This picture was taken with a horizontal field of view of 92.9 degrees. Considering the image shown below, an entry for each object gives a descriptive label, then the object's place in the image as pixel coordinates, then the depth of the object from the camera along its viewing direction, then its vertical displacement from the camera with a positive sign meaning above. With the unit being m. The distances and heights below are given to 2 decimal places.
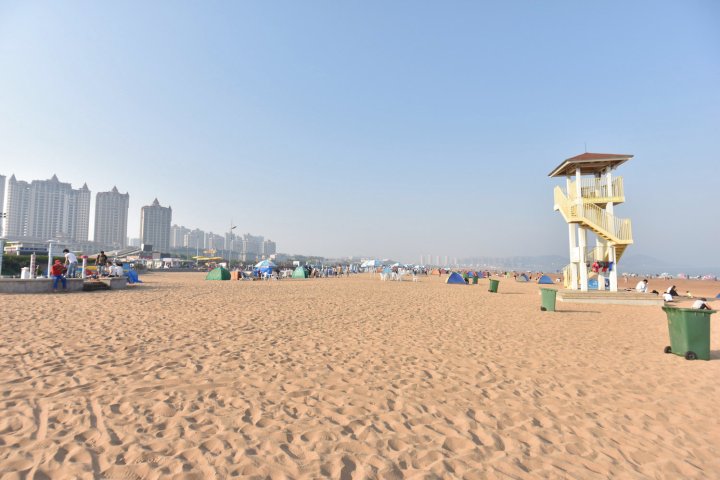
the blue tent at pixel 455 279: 30.22 -1.75
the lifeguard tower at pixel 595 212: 15.12 +2.30
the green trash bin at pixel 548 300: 12.60 -1.42
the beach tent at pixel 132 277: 20.73 -1.59
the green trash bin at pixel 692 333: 6.29 -1.25
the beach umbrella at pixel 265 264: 34.00 -0.98
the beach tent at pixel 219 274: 28.83 -1.82
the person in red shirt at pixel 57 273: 14.04 -0.99
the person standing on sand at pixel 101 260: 17.73 -0.52
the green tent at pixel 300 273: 36.12 -1.87
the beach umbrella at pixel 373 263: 60.06 -1.04
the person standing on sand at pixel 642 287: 17.55 -1.18
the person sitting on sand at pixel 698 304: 9.43 -1.08
